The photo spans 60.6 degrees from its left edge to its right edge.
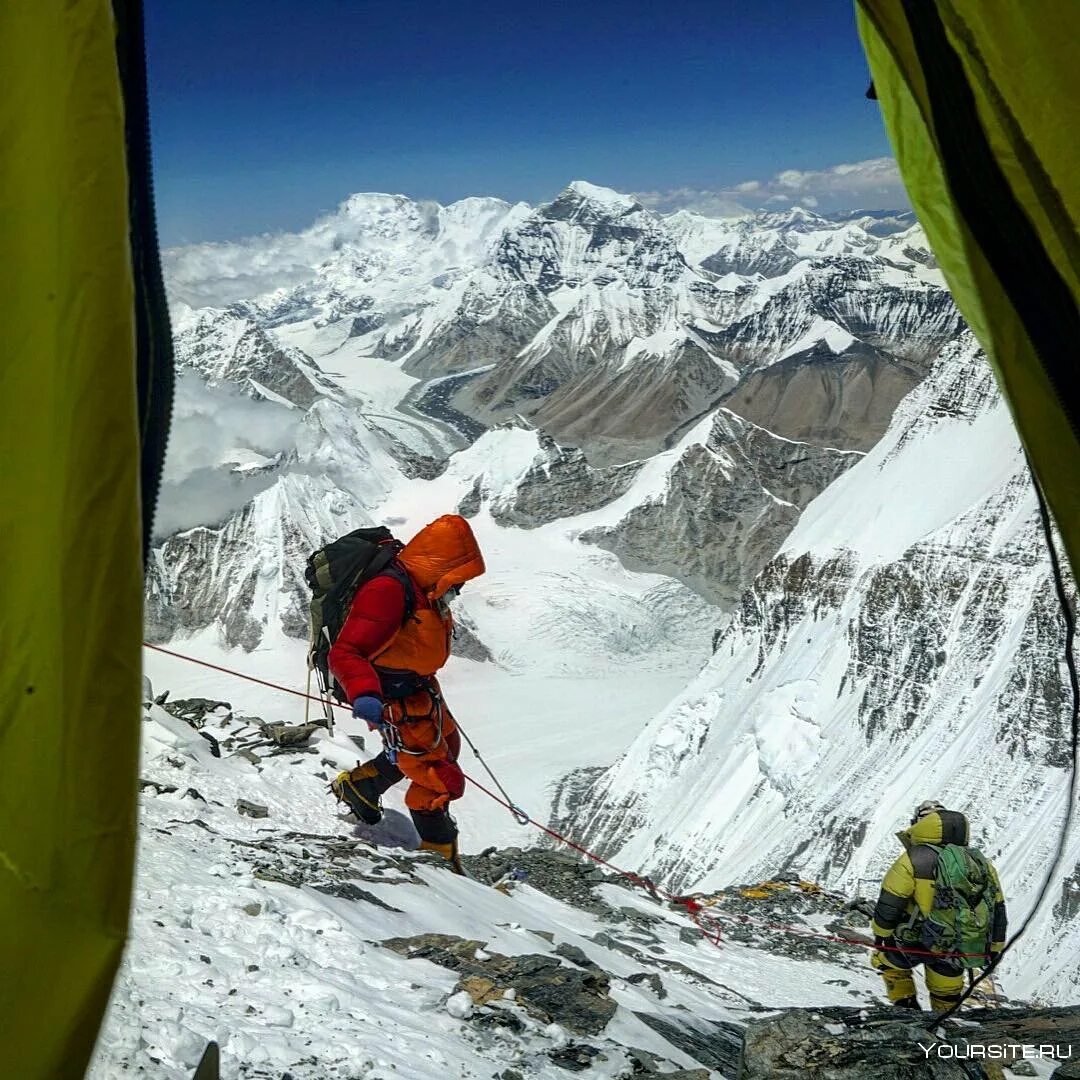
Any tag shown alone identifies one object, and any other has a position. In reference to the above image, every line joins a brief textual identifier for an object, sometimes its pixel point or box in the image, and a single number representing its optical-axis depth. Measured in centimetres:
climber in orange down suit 709
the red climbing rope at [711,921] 1210
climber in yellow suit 673
